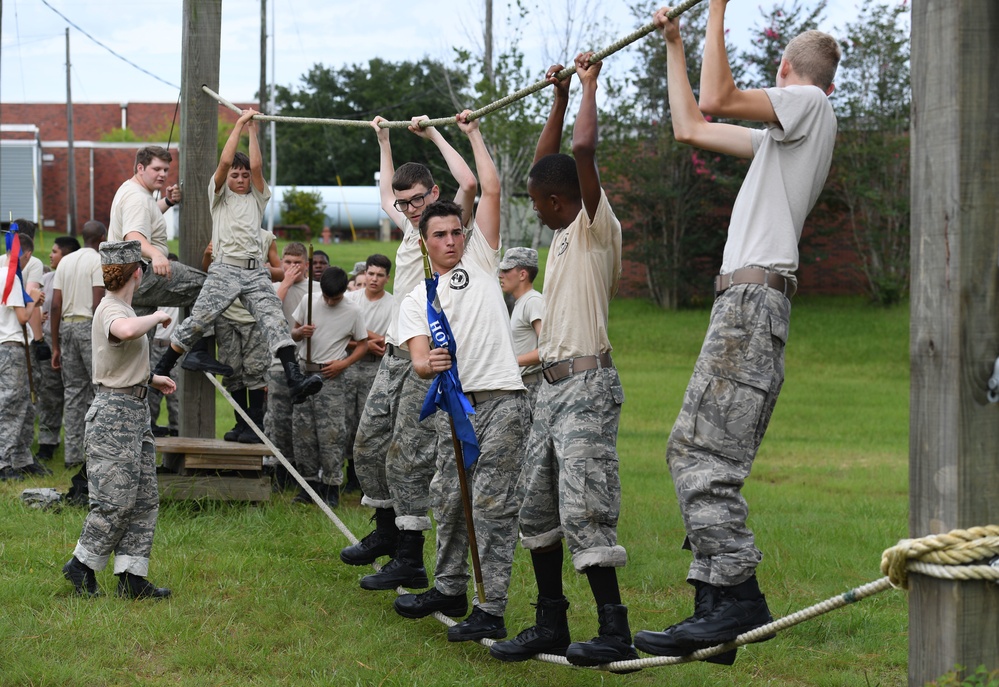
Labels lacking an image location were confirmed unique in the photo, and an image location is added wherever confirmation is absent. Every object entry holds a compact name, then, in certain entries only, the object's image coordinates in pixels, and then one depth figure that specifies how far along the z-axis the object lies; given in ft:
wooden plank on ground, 28.19
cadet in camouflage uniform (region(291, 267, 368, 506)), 31.91
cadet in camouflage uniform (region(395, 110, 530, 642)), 17.80
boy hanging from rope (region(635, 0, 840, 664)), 12.99
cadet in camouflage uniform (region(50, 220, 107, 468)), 34.65
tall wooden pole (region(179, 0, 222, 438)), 28.99
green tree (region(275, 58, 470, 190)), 172.86
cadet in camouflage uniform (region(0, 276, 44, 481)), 33.76
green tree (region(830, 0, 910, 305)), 84.38
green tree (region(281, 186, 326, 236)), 132.57
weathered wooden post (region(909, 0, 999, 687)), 10.90
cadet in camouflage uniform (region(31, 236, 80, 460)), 37.96
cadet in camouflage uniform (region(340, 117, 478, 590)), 20.76
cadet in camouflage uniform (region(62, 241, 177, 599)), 21.39
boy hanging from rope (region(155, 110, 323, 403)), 28.17
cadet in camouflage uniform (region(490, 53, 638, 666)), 15.56
